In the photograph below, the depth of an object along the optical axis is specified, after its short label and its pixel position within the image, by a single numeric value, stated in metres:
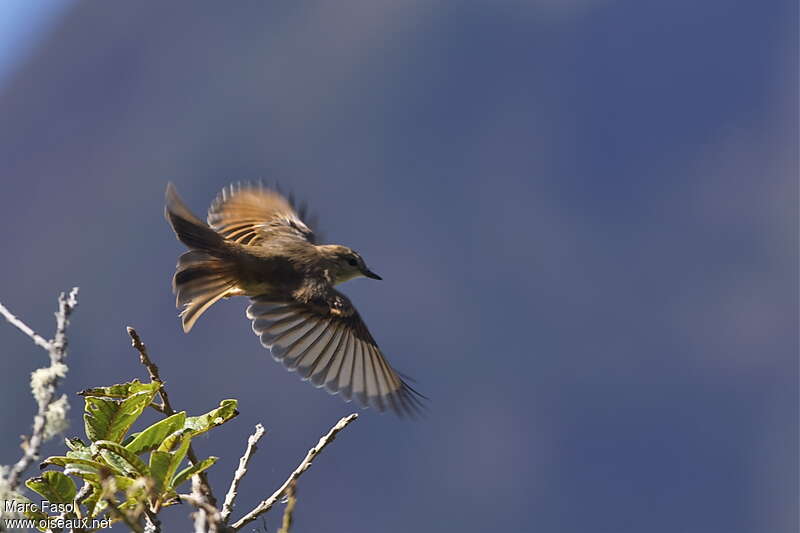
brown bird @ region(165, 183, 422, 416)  8.49
